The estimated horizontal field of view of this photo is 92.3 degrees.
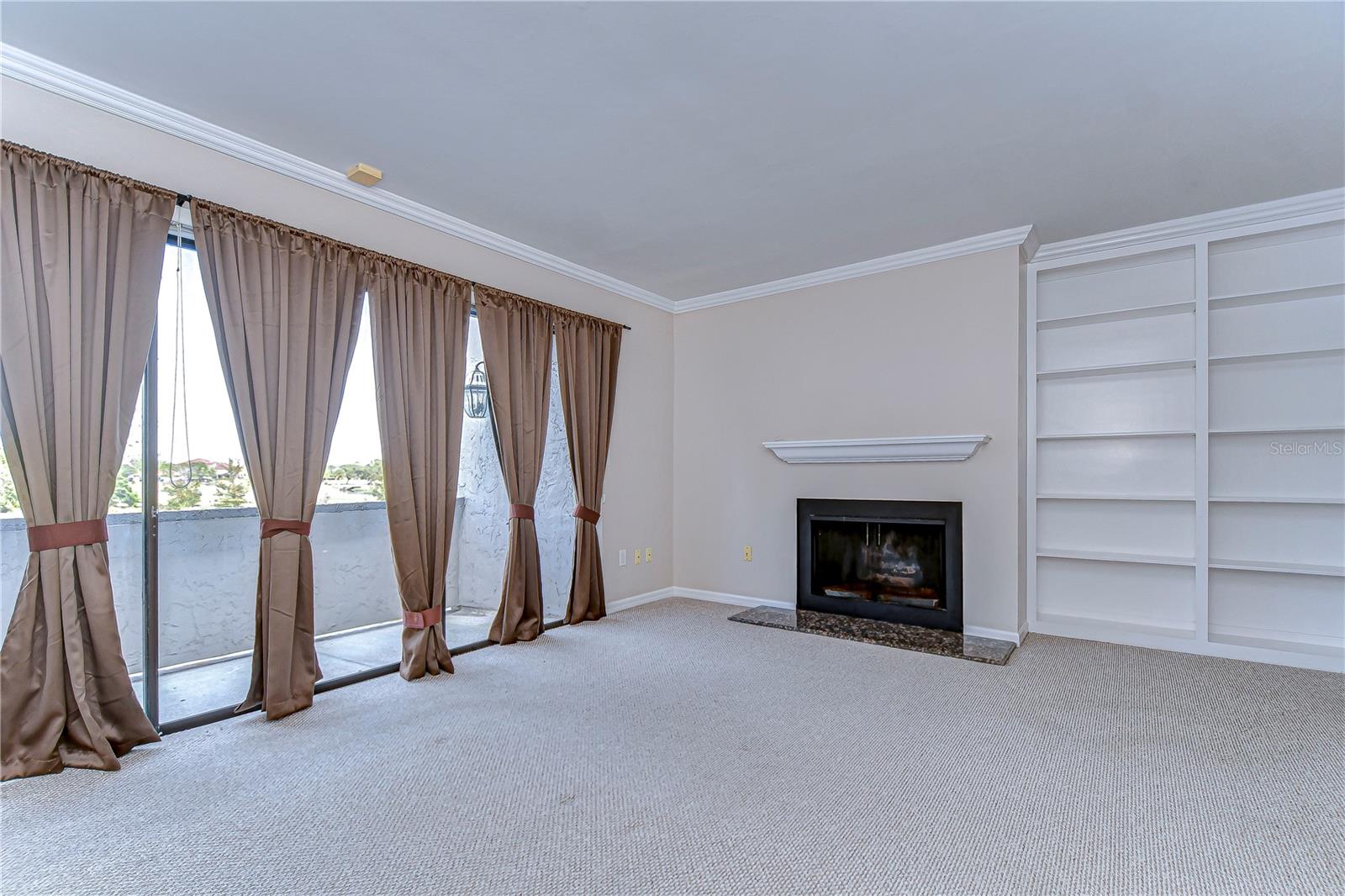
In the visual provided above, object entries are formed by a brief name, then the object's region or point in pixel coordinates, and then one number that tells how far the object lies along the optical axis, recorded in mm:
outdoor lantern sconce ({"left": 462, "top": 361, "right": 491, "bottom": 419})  3920
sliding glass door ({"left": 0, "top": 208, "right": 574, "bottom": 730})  2582
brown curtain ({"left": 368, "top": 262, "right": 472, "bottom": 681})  3293
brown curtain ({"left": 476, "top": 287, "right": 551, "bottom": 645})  3879
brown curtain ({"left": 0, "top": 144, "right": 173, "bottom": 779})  2193
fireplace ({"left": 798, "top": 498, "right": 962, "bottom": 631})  4074
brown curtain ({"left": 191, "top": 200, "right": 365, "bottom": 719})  2721
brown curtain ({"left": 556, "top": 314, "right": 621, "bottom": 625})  4352
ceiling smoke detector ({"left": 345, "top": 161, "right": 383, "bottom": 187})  3031
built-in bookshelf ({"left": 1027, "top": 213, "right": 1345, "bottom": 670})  3568
